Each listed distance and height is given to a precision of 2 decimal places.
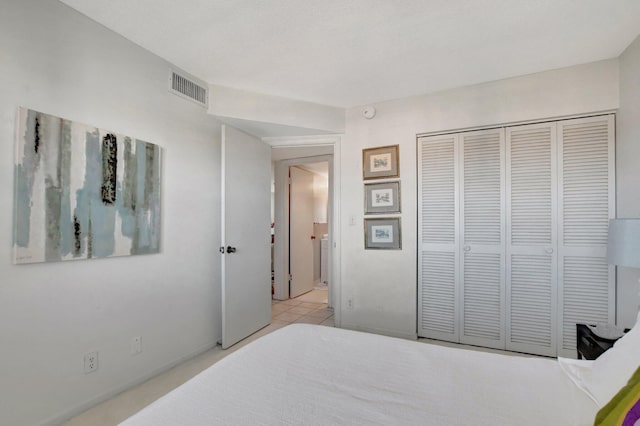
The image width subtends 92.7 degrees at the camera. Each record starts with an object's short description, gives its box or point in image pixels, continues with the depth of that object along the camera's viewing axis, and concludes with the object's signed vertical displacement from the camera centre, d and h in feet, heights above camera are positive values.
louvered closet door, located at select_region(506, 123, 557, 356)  8.59 -0.73
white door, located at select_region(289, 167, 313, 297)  16.24 -1.02
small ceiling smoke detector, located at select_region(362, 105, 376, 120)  10.64 +3.52
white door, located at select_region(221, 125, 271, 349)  9.46 -0.77
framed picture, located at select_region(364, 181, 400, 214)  10.42 +0.54
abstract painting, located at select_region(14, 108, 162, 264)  5.42 +0.40
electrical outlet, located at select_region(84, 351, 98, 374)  6.25 -3.12
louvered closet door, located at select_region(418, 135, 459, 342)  9.70 -0.80
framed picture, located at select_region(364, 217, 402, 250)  10.36 -0.72
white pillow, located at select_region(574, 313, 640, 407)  2.96 -1.61
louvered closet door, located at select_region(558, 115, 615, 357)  8.06 -0.23
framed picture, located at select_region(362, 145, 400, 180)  10.42 +1.75
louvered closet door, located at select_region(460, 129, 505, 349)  9.15 -0.75
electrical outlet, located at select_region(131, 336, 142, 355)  7.17 -3.16
